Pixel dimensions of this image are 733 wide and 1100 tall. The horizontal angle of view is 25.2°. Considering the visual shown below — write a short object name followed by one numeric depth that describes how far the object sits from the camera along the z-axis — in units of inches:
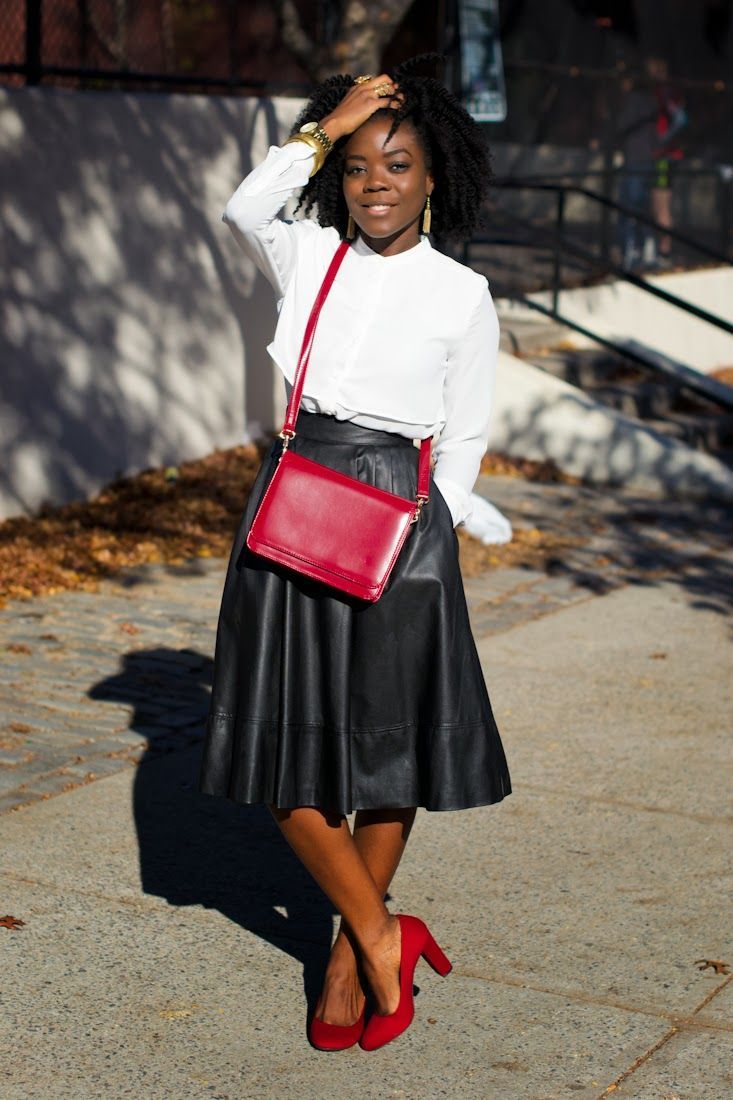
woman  139.0
